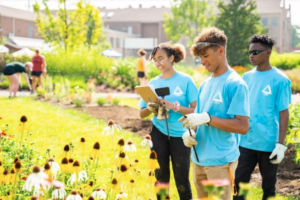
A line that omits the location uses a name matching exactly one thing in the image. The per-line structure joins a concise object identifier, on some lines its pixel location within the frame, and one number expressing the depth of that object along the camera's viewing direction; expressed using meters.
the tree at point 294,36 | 91.24
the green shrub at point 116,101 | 13.39
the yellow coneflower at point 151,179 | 2.95
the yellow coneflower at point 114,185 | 2.47
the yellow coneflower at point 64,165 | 2.58
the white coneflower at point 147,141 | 3.47
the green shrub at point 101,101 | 13.00
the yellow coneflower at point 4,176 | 2.67
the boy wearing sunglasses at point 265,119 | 3.99
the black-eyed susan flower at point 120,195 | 2.62
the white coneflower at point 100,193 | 2.38
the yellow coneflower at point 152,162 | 2.82
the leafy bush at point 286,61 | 30.68
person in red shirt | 15.59
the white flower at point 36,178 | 1.86
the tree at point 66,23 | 25.56
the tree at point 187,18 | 43.50
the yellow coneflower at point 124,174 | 2.64
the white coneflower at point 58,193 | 2.33
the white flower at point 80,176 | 2.79
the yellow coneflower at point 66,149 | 2.67
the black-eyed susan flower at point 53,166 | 2.60
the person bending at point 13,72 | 13.45
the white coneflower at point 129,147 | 3.07
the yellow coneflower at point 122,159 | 2.78
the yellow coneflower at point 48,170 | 2.31
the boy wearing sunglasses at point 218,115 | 3.01
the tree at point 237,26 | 35.03
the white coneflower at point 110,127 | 3.21
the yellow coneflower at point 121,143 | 2.84
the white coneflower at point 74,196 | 2.12
